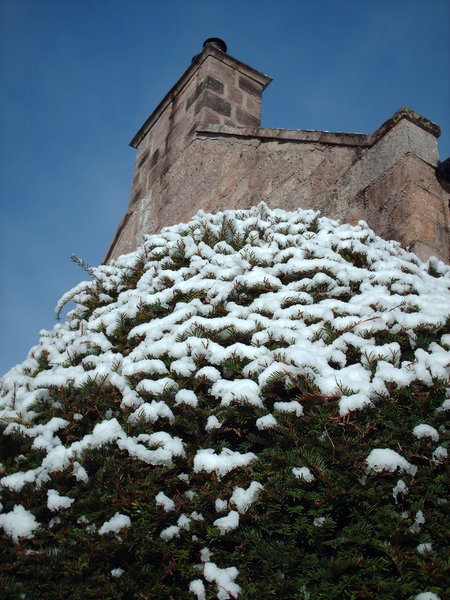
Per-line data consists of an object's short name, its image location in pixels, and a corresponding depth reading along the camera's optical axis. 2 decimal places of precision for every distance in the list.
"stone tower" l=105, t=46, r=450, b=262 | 3.89
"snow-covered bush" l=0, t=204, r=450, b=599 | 1.63
